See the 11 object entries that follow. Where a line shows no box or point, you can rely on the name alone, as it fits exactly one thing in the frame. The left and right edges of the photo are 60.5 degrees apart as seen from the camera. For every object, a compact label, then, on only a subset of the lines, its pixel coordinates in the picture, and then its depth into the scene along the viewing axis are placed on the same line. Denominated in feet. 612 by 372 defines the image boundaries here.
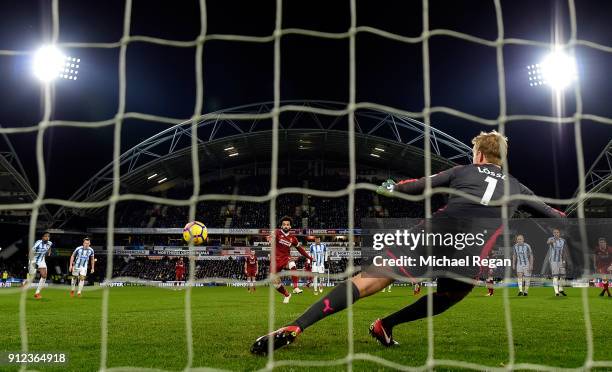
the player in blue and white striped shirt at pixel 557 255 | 46.42
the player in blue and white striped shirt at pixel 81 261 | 49.16
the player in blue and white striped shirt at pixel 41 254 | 45.62
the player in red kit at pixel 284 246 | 36.45
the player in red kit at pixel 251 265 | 61.87
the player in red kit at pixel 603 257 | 44.64
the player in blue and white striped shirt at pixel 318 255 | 58.29
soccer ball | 34.55
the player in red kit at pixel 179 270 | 85.52
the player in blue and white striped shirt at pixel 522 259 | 48.14
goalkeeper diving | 12.62
